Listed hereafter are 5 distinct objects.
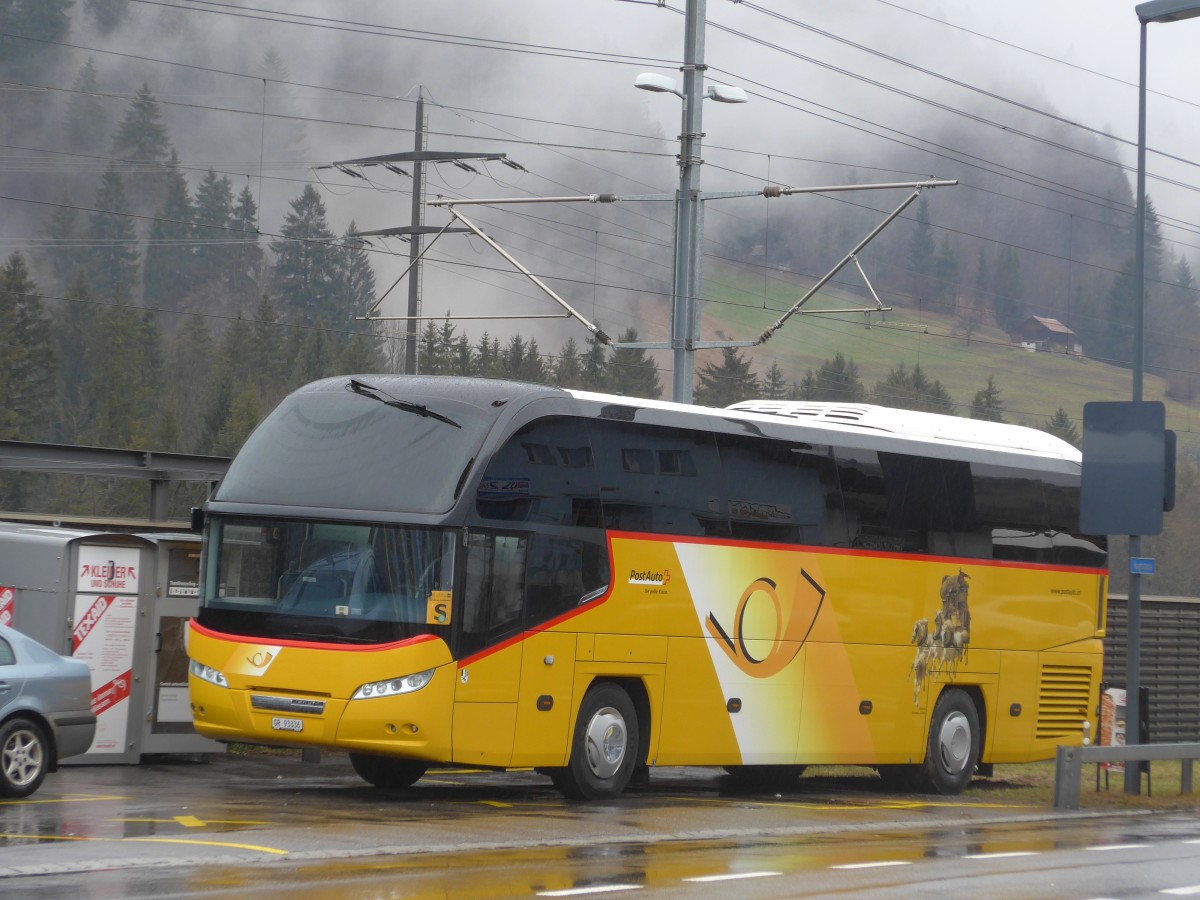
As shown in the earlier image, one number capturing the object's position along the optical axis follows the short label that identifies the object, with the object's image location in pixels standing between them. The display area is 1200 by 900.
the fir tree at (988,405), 124.82
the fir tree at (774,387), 117.65
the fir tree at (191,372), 100.88
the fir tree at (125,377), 94.75
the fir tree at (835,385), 123.75
